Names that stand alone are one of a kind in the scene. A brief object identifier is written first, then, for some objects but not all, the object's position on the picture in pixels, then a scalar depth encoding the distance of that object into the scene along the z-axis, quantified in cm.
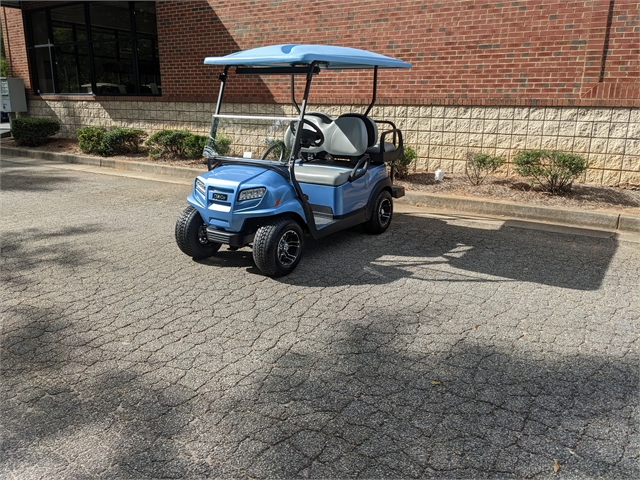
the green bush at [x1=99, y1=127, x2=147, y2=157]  1188
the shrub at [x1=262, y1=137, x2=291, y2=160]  534
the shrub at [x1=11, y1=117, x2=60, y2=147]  1351
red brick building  782
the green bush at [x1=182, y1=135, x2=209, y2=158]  1073
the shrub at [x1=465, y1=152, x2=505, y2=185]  814
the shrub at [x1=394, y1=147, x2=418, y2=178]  866
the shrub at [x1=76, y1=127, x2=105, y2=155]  1216
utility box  1471
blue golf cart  472
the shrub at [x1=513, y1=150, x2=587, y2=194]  745
